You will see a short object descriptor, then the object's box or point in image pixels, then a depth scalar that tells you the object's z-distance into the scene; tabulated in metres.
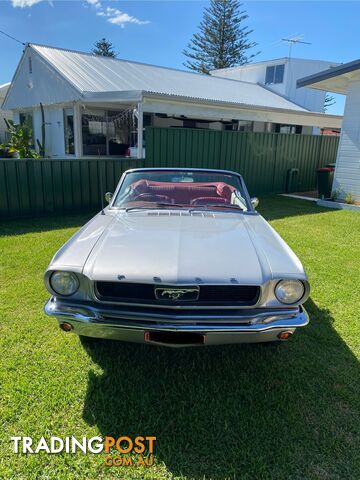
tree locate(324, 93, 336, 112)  39.89
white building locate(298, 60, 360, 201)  10.31
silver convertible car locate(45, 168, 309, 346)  2.31
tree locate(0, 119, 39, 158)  14.01
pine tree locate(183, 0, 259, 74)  34.22
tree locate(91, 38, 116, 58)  39.84
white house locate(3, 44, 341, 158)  12.39
